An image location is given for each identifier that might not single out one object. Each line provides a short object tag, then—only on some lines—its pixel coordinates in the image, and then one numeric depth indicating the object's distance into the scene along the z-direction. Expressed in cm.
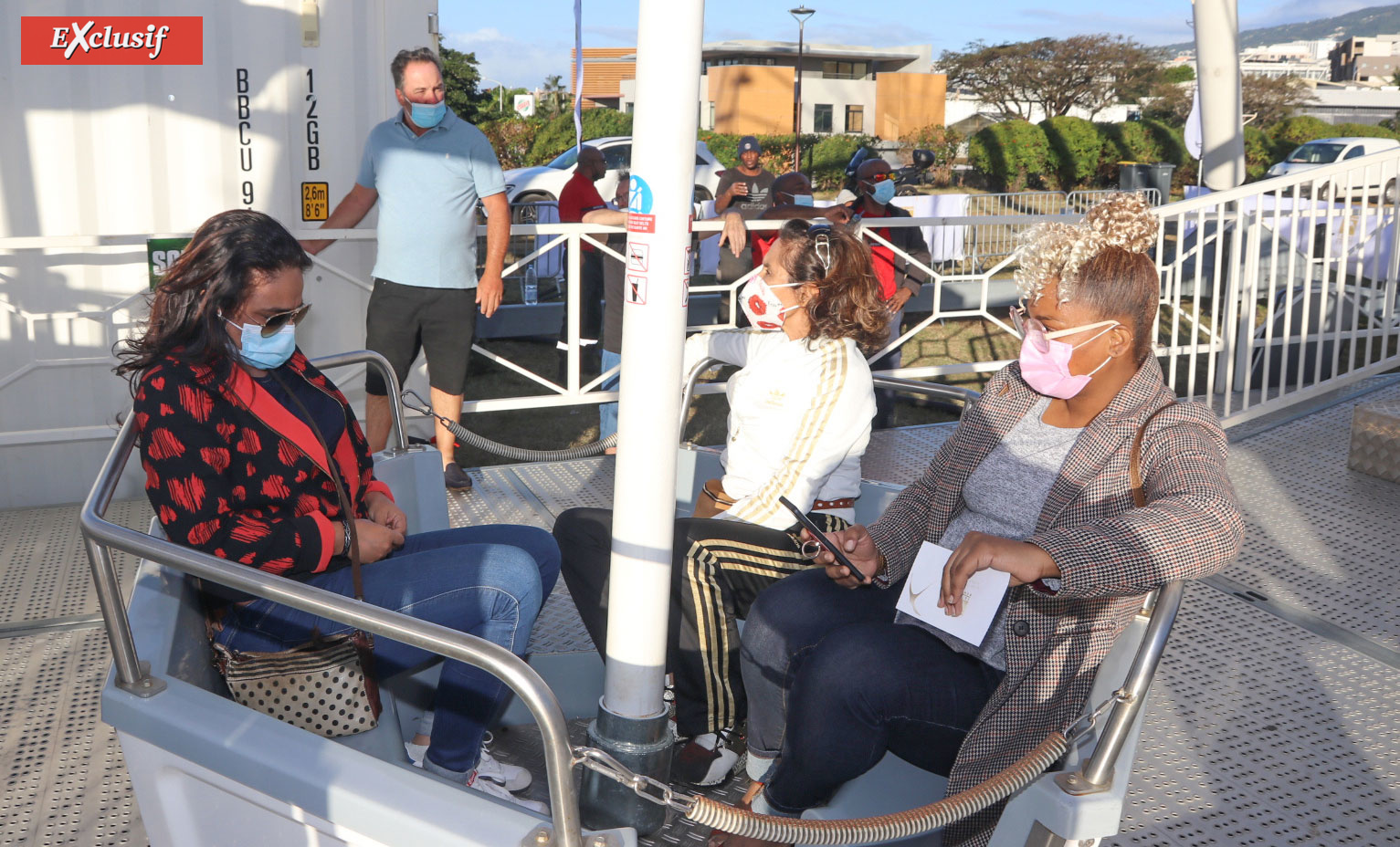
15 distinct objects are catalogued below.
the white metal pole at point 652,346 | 190
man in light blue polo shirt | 500
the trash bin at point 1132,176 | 2225
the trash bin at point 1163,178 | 2053
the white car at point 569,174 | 1258
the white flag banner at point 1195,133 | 874
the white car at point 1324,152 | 1795
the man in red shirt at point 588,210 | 774
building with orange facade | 5069
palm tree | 4047
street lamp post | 3071
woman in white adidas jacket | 285
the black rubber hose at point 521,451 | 502
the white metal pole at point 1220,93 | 725
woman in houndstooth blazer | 206
